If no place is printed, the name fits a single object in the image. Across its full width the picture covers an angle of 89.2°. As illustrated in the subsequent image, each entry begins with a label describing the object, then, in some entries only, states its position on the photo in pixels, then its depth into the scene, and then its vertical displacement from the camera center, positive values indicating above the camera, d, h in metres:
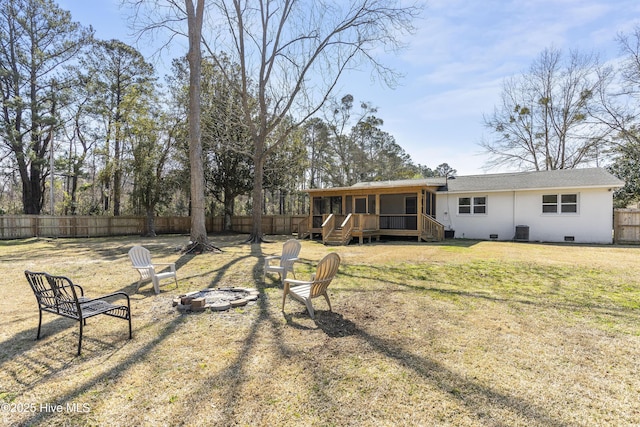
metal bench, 3.54 -1.05
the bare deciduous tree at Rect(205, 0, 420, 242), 14.69 +7.73
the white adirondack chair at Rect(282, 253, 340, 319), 4.57 -0.95
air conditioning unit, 15.61 -0.89
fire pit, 4.93 -1.40
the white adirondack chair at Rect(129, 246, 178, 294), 6.04 -0.99
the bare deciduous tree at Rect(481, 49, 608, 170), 23.78 +7.94
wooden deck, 15.08 -0.74
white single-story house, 14.66 +0.24
